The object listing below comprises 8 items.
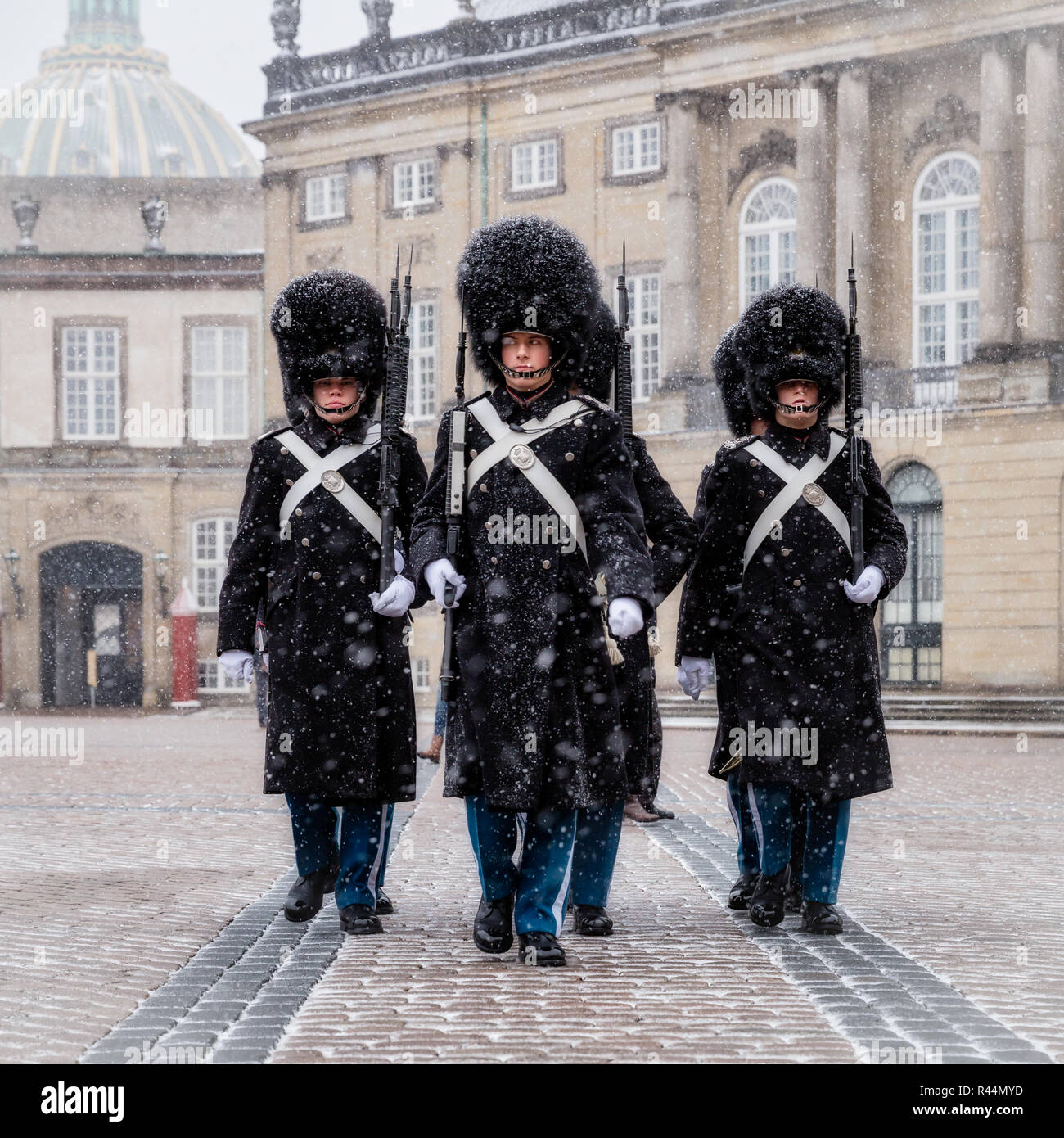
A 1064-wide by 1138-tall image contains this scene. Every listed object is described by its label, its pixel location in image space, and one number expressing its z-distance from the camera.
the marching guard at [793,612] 6.72
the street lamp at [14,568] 37.38
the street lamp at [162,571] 37.31
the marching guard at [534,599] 6.10
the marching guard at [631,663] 6.77
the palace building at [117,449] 37.69
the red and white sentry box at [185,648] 36.41
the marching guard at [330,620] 6.74
